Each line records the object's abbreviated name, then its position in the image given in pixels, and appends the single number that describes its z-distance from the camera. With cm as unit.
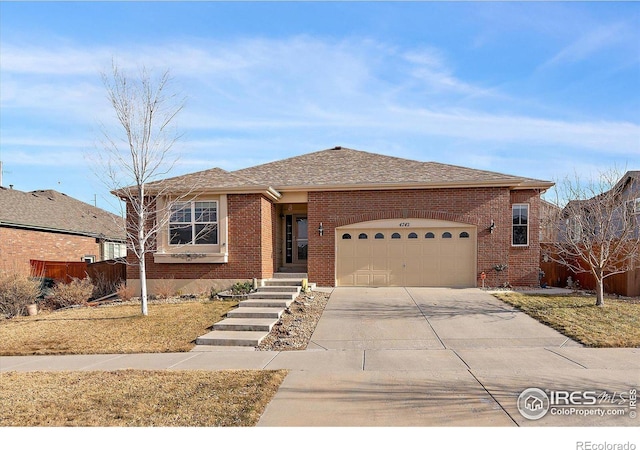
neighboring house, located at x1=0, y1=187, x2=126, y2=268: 1931
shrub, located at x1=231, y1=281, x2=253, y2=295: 1392
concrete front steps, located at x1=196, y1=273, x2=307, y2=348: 927
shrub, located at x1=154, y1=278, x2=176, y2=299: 1480
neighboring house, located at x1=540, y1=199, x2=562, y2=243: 1888
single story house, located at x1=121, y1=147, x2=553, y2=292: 1492
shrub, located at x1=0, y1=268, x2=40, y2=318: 1340
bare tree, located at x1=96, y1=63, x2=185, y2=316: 1207
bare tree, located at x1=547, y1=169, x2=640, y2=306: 1261
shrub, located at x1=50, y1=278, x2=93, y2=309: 1454
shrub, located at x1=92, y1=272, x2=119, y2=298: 1639
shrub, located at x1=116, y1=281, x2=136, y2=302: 1485
